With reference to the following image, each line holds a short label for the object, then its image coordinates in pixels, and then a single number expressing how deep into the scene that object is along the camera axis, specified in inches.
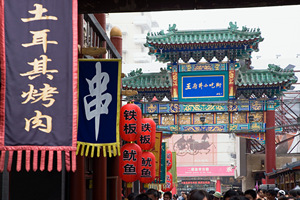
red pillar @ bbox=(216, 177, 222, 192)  2221.9
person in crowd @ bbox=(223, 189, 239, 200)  326.0
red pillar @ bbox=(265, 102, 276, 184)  1050.1
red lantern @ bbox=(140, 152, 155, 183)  713.6
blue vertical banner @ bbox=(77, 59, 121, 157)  356.5
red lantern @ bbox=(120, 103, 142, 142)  539.8
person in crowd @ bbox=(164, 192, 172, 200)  570.2
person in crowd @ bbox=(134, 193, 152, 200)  315.6
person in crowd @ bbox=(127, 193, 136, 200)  435.8
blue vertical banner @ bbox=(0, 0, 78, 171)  215.9
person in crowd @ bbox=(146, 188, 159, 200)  391.4
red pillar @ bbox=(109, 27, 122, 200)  623.2
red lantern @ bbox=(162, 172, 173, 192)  1185.3
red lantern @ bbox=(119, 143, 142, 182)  585.0
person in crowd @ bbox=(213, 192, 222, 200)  482.8
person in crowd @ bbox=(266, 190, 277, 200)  394.3
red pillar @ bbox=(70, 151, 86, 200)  387.5
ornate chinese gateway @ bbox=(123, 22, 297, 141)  1056.8
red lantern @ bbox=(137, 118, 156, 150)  687.1
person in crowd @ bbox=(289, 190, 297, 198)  437.6
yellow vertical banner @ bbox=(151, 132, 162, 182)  844.0
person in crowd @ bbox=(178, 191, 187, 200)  768.3
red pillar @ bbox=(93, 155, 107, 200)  477.7
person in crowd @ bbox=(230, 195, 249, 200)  257.9
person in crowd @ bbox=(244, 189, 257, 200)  368.2
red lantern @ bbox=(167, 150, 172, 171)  1130.0
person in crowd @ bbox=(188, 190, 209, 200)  207.0
